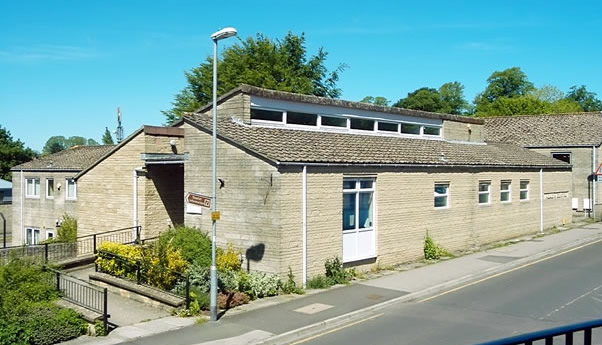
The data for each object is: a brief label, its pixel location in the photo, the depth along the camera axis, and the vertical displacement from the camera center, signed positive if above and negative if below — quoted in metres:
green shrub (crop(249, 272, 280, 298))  16.42 -2.98
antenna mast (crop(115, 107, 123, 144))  51.72 +4.38
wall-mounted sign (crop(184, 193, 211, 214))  14.78 -0.54
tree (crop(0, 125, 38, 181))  65.38 +2.85
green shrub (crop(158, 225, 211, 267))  17.44 -1.96
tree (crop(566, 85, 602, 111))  105.06 +14.25
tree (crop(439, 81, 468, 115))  95.12 +13.28
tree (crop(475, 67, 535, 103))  94.62 +14.96
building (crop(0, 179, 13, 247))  44.94 -1.94
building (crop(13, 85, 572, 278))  17.66 -0.18
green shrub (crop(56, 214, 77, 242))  27.41 -2.51
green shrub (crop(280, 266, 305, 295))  16.91 -3.12
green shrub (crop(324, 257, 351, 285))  18.19 -2.91
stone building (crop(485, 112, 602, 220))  37.44 +2.38
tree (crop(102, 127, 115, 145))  107.20 +7.39
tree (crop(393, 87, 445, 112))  87.44 +11.56
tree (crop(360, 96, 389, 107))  106.91 +14.23
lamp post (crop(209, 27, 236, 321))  13.67 -0.42
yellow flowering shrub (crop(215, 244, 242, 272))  17.02 -2.37
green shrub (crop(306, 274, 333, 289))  17.62 -3.13
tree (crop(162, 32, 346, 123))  53.69 +10.16
